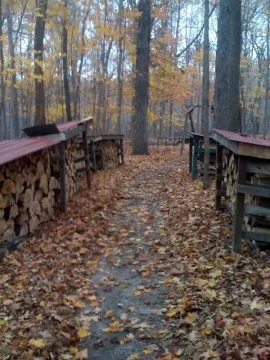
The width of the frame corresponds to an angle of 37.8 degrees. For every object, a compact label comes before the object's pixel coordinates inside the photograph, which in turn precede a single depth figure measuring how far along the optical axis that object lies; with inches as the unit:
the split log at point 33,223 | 277.3
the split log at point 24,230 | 262.6
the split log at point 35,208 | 279.6
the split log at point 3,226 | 236.7
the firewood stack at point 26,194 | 244.1
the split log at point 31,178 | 276.8
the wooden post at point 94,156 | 494.6
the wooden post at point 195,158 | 446.6
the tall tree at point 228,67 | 443.5
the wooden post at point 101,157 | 541.9
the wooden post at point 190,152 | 496.0
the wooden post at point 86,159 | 431.0
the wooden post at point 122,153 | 621.0
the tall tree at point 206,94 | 387.2
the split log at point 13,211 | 251.1
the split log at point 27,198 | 267.0
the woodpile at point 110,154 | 571.5
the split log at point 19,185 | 257.7
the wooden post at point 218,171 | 320.8
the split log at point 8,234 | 241.8
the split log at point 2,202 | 236.7
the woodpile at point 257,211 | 219.2
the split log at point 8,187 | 241.4
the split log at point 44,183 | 301.0
